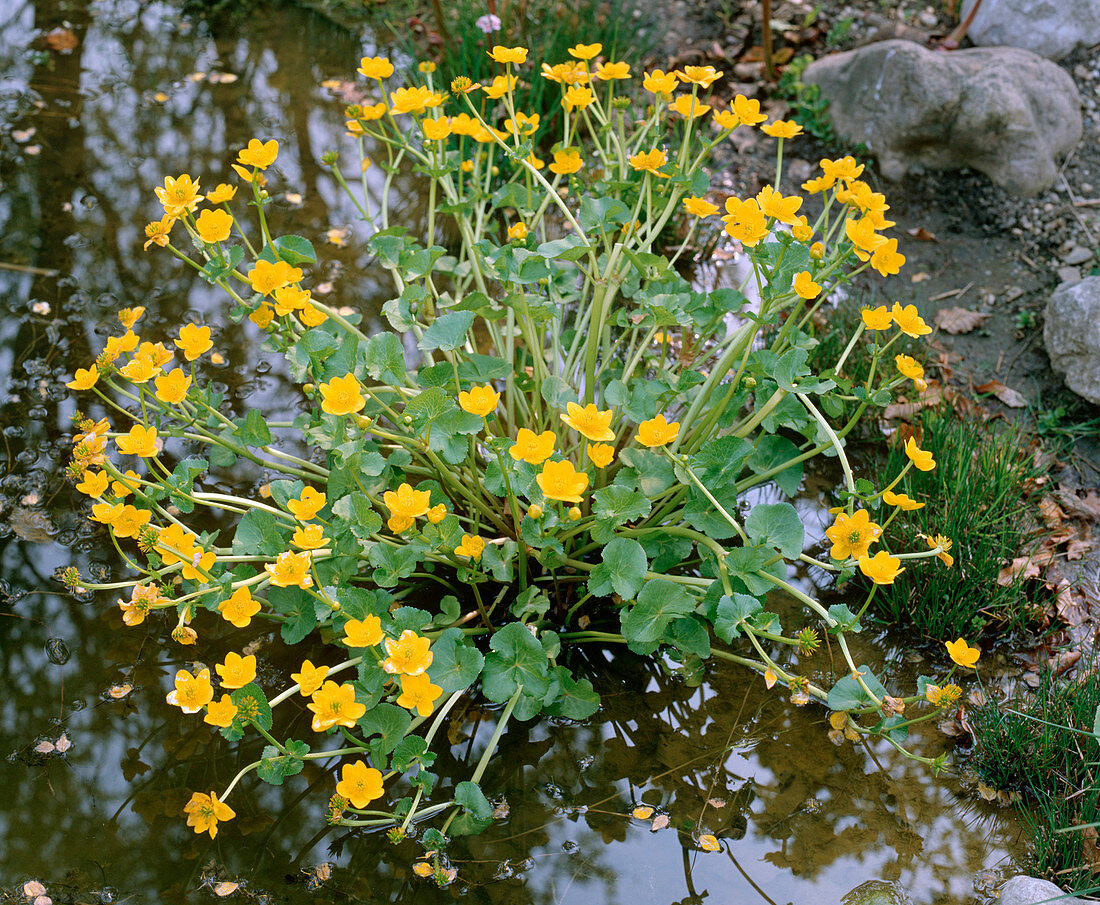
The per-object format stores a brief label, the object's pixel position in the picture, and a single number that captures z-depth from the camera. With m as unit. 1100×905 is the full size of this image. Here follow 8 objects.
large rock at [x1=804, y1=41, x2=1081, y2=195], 3.49
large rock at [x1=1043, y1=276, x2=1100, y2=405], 2.77
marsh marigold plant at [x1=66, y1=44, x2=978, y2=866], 1.70
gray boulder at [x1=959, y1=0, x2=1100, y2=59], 3.93
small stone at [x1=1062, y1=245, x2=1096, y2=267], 3.27
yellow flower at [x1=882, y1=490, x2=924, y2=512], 1.71
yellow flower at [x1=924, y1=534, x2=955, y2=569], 1.77
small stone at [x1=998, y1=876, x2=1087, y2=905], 1.72
